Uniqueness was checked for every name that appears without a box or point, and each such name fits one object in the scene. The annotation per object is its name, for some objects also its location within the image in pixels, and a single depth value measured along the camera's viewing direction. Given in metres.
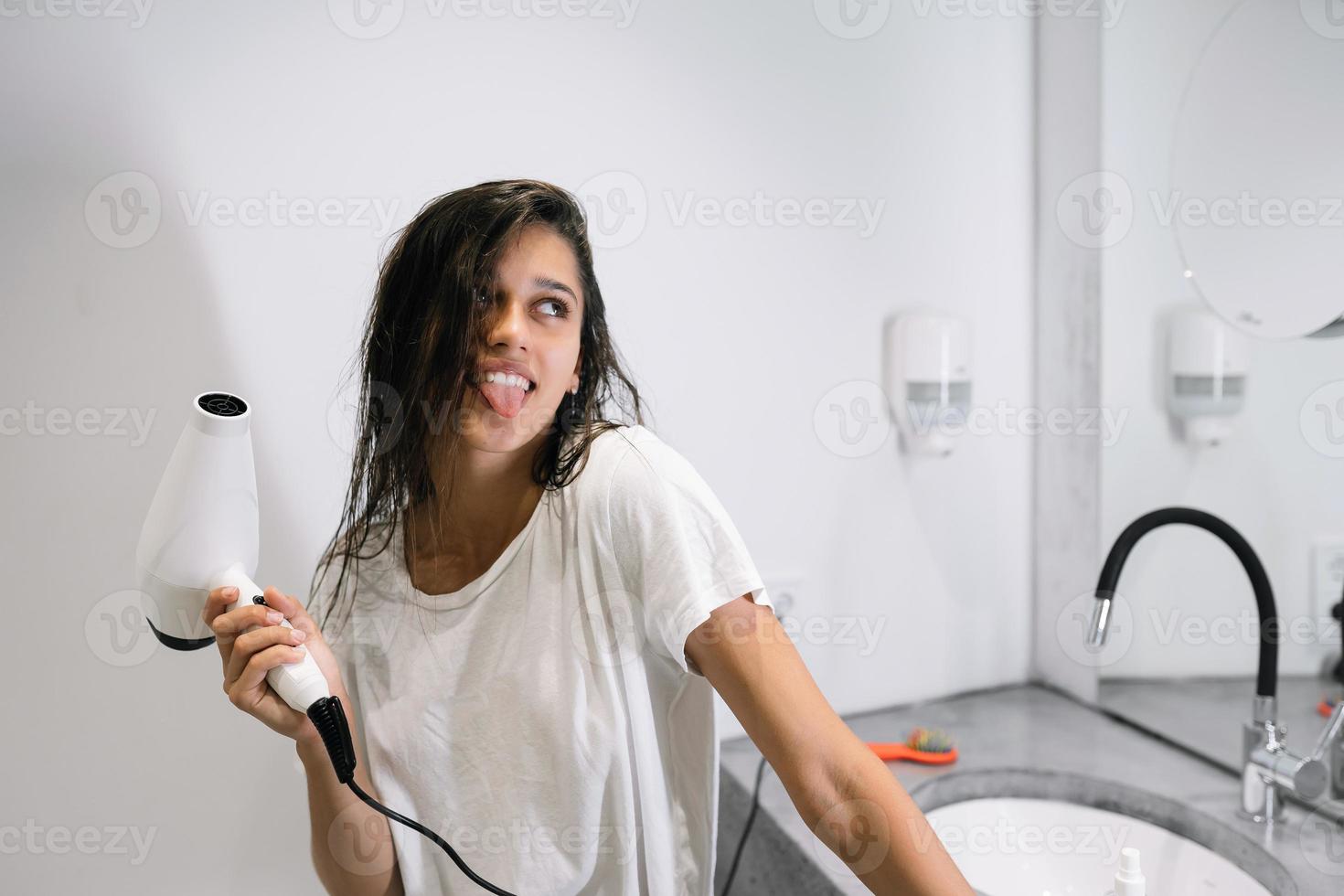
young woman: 0.75
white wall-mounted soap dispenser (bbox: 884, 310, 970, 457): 1.24
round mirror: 0.95
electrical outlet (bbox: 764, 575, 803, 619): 1.23
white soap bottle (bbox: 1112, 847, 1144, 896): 0.78
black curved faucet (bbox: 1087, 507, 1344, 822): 0.94
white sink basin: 0.99
